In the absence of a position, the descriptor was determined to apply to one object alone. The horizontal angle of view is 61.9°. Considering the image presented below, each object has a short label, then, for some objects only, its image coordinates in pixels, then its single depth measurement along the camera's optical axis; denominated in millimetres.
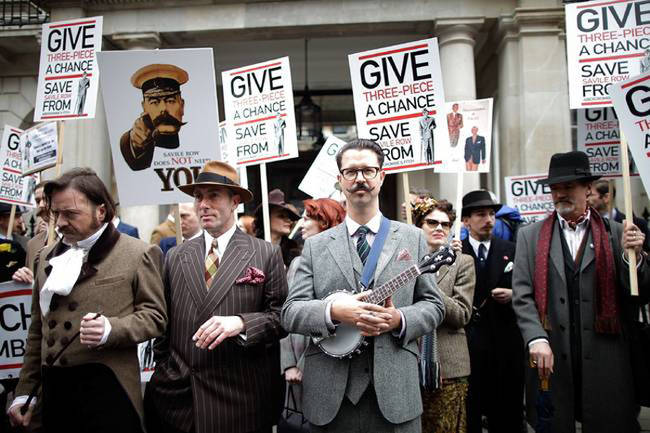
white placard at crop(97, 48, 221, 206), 4109
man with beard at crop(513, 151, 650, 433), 3461
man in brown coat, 2920
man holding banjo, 2666
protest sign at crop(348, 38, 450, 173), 4656
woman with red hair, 3332
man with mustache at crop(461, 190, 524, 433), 4645
